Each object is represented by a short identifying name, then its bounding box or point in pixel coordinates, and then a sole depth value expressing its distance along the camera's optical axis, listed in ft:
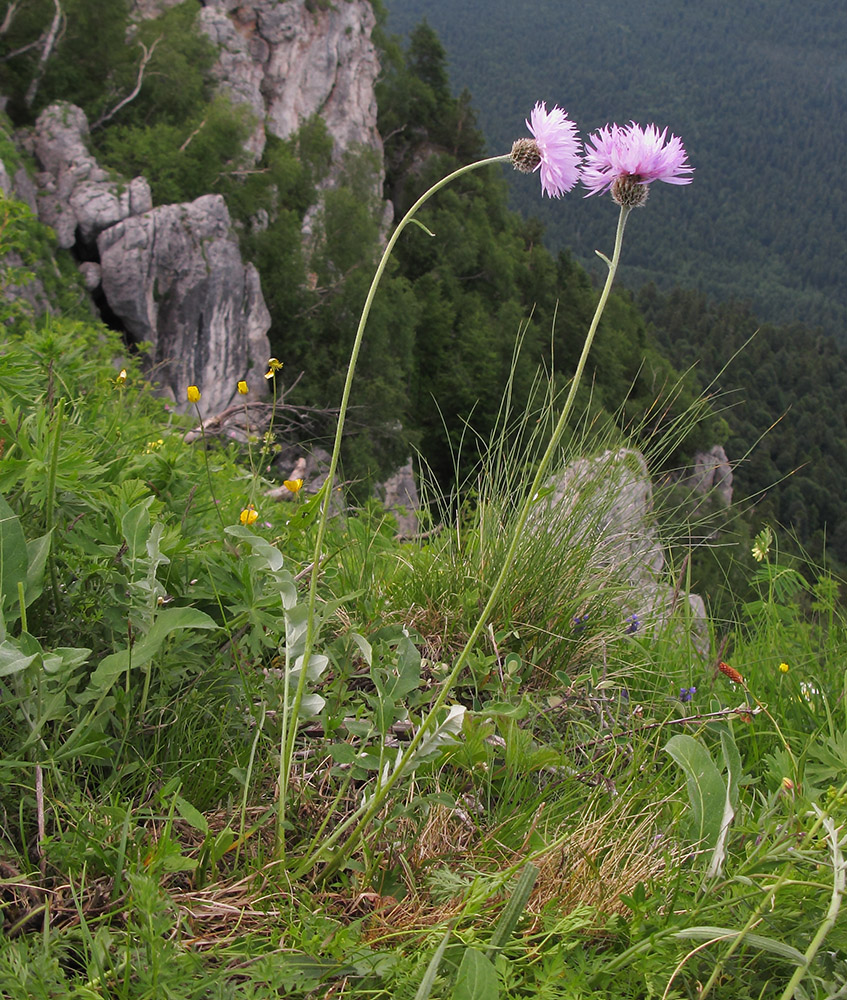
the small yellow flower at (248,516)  2.91
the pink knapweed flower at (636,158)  2.23
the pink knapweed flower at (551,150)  2.33
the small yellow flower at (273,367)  3.71
